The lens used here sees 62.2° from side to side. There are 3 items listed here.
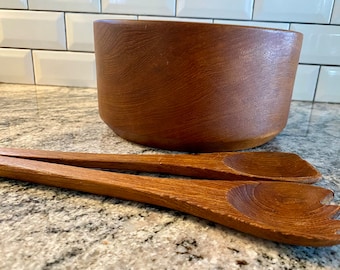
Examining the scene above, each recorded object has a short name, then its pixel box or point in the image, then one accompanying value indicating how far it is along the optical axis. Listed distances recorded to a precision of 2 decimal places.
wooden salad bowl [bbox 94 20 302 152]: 0.29
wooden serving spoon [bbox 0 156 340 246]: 0.19
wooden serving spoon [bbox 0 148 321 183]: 0.28
